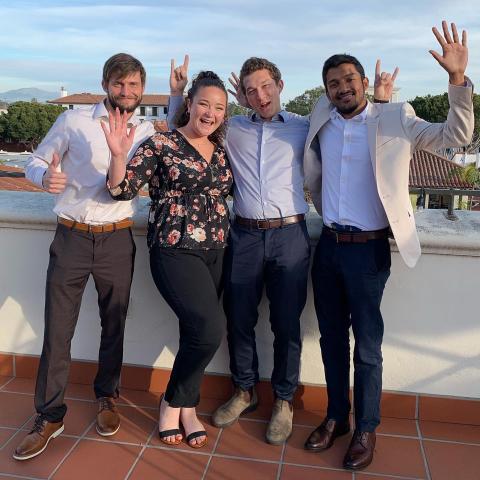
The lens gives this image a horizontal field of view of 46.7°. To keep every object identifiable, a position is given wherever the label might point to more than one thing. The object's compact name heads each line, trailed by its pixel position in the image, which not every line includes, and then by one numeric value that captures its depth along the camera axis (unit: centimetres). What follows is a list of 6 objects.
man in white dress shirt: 229
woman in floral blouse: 227
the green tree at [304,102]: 5638
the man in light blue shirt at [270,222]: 237
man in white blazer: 215
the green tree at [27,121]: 5675
